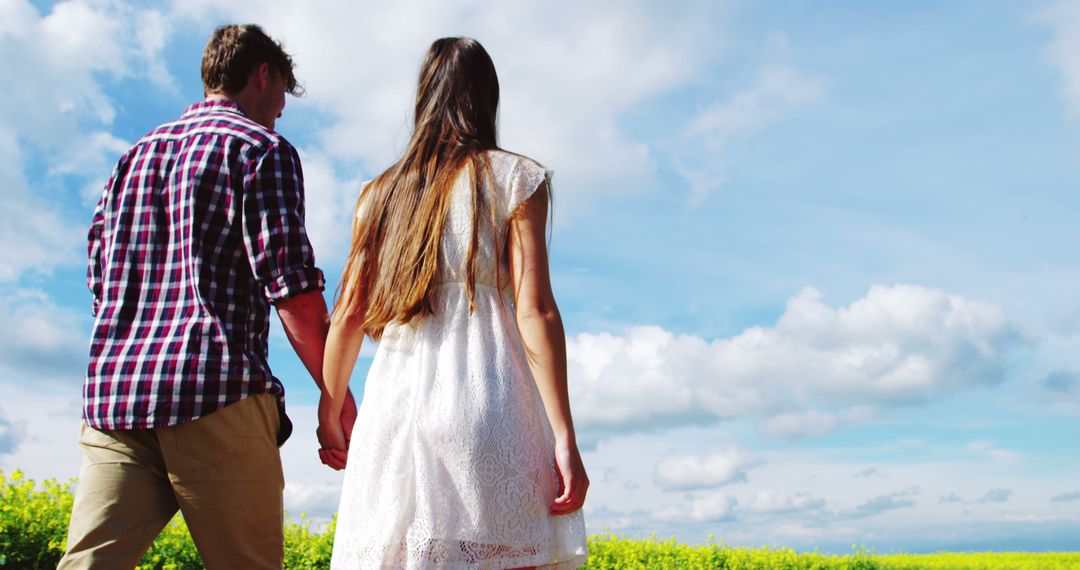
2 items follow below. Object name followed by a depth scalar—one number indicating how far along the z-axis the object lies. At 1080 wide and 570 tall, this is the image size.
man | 2.61
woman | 2.41
